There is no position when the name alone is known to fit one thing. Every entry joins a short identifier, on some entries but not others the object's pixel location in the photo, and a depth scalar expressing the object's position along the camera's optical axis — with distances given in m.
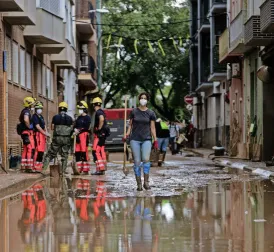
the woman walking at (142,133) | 15.82
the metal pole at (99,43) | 58.85
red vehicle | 45.94
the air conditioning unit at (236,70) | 36.38
